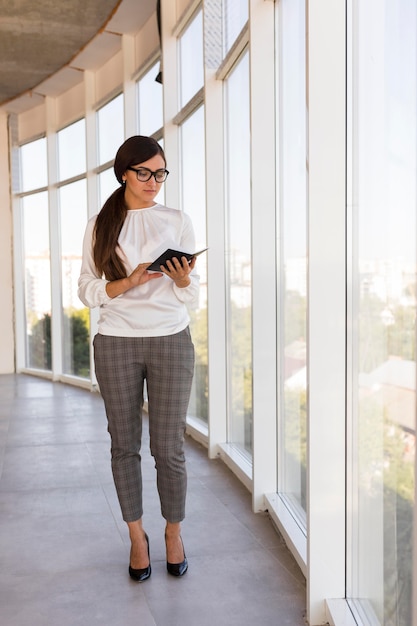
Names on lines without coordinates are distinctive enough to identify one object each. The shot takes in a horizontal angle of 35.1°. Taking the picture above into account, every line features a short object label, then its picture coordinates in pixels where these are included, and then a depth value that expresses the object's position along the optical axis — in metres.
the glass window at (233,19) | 3.69
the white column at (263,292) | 3.14
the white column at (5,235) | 9.60
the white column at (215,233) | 4.20
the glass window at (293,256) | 2.88
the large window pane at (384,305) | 1.64
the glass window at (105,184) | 7.41
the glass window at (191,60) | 4.77
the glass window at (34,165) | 9.26
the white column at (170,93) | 5.20
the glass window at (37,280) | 9.21
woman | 2.41
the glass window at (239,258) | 3.88
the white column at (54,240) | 8.79
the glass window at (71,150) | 8.34
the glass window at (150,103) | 6.09
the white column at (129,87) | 6.64
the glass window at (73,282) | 8.32
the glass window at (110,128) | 7.28
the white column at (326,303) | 2.07
